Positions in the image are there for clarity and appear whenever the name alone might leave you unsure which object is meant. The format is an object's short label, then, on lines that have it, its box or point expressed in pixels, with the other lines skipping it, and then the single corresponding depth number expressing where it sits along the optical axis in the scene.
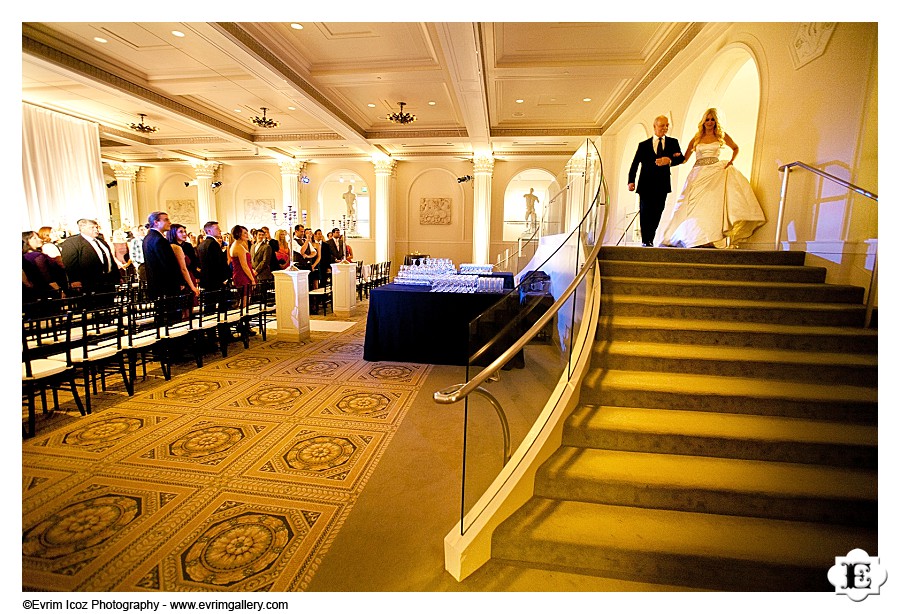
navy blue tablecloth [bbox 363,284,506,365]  4.80
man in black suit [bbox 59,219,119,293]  5.86
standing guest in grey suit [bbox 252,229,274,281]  7.32
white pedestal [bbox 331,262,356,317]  8.09
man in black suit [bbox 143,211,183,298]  4.62
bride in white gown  4.41
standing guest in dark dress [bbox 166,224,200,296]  4.84
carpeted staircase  1.79
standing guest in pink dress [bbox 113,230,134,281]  8.32
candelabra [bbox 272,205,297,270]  6.00
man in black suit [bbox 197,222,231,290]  5.57
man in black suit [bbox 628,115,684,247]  4.35
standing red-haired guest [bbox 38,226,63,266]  5.96
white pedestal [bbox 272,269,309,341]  5.94
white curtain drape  8.20
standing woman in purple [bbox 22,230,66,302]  4.80
